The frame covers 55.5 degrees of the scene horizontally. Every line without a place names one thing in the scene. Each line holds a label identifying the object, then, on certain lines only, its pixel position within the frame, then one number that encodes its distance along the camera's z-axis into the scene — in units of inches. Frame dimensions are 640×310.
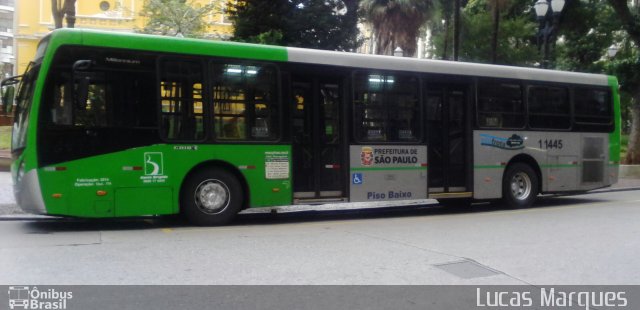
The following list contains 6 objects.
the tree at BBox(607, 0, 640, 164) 995.9
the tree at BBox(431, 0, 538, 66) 1205.7
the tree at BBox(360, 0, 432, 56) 1146.0
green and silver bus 370.9
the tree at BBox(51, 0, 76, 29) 600.1
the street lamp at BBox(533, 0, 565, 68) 751.1
